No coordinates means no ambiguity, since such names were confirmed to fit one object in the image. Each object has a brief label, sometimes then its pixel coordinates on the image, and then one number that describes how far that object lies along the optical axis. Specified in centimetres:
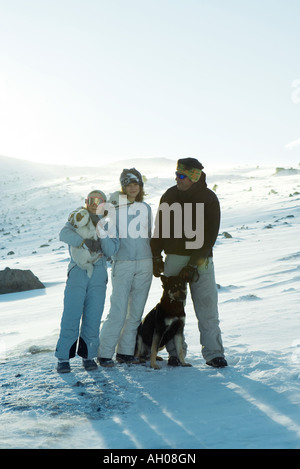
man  468
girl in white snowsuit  483
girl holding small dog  470
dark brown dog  464
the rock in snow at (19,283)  1030
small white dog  470
